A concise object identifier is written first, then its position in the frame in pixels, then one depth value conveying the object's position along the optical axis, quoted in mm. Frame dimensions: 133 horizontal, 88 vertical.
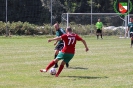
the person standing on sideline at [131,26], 30967
